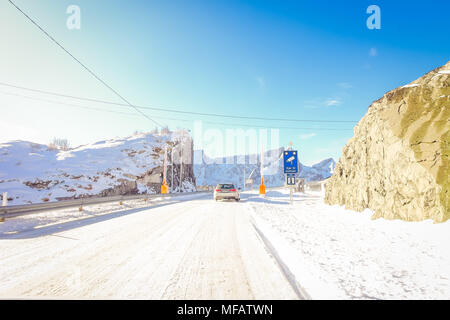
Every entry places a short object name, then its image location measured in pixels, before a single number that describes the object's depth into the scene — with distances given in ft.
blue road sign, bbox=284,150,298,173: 47.55
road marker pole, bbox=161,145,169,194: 76.39
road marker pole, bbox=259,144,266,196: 68.79
